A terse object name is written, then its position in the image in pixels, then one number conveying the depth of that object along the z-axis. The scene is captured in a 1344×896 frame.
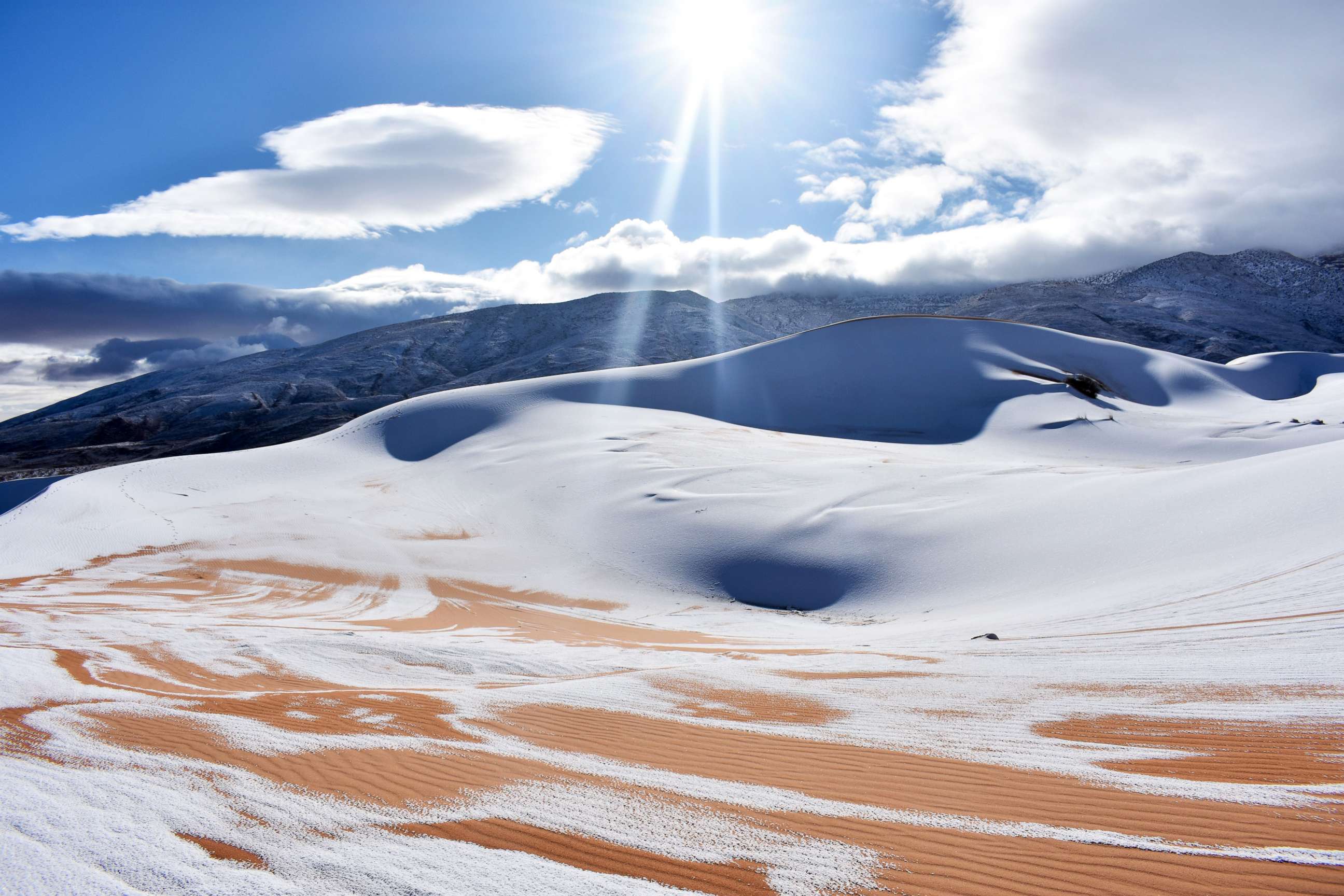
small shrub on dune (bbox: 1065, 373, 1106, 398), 44.72
